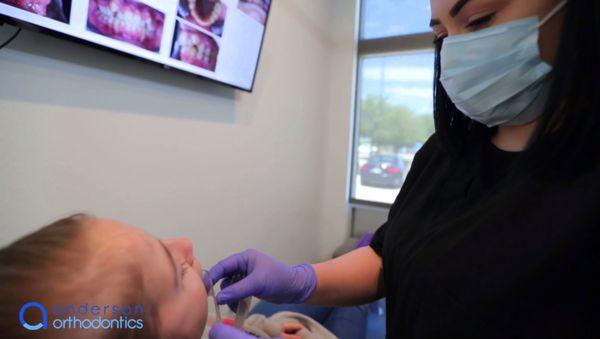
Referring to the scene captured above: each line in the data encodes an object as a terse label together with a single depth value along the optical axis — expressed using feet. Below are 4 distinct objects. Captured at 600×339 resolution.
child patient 1.59
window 9.27
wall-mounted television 3.09
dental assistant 1.57
